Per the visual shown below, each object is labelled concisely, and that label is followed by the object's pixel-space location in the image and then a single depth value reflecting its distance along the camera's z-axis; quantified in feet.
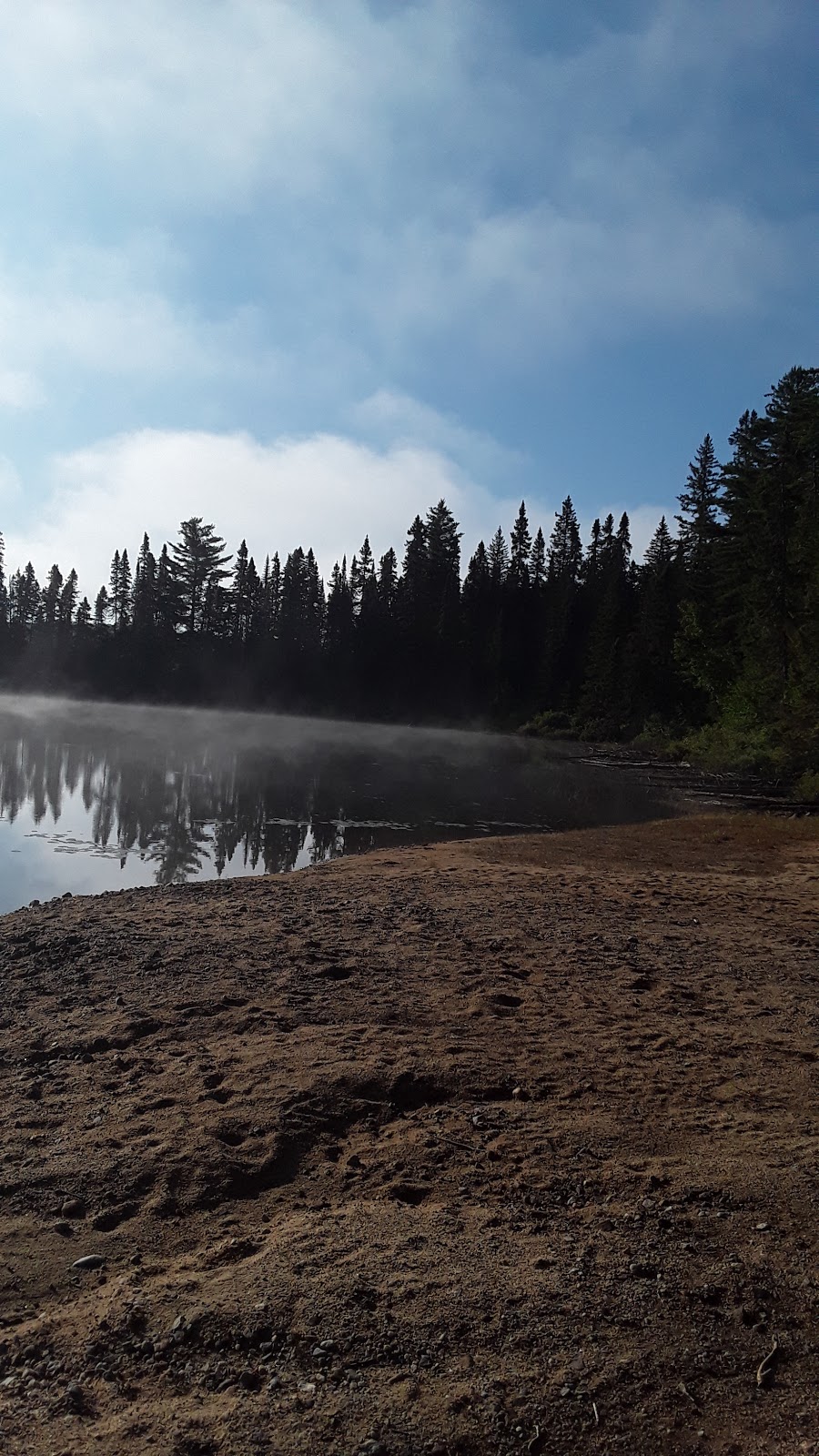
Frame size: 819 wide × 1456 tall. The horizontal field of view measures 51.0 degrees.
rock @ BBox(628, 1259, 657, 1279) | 10.77
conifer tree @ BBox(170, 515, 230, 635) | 308.19
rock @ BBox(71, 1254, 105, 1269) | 11.66
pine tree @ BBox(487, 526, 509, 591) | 318.88
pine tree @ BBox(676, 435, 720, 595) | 186.19
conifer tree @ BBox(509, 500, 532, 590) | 310.22
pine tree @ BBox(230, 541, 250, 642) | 313.94
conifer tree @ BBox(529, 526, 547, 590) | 316.40
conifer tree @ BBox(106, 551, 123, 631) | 350.64
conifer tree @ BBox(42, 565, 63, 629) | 335.88
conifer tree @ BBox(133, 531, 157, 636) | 299.99
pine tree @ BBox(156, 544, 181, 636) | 303.07
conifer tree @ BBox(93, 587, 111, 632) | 352.75
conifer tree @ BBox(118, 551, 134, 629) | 322.96
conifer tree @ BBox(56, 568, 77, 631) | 330.75
